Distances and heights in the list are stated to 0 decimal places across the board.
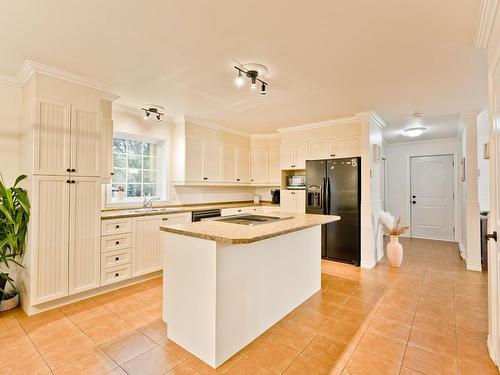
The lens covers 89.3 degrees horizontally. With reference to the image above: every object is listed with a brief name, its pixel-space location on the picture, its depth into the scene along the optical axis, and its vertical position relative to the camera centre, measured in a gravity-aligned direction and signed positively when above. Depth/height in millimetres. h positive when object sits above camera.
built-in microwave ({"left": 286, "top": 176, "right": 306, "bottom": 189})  5184 +210
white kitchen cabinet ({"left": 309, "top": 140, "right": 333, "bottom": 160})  4551 +785
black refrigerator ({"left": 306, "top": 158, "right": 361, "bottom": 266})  4180 -161
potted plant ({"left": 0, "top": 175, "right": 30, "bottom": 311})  2508 -352
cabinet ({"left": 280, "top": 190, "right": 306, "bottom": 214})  4875 -171
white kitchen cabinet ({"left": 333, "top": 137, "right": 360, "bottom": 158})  4258 +784
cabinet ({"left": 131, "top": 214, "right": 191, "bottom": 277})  3404 -733
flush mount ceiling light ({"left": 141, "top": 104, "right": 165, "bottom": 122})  3806 +1260
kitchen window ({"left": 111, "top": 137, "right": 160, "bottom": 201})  4004 +382
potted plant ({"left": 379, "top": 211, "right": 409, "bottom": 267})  4102 -762
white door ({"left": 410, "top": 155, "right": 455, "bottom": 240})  6055 -109
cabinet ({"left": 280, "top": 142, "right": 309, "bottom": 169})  4895 +736
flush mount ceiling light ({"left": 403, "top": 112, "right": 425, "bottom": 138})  4570 +1248
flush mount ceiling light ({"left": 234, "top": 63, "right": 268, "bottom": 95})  2535 +1254
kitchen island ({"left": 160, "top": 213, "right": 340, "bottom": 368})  1830 -750
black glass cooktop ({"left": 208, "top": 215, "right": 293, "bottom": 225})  2595 -293
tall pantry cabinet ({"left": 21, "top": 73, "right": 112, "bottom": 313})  2545 +74
